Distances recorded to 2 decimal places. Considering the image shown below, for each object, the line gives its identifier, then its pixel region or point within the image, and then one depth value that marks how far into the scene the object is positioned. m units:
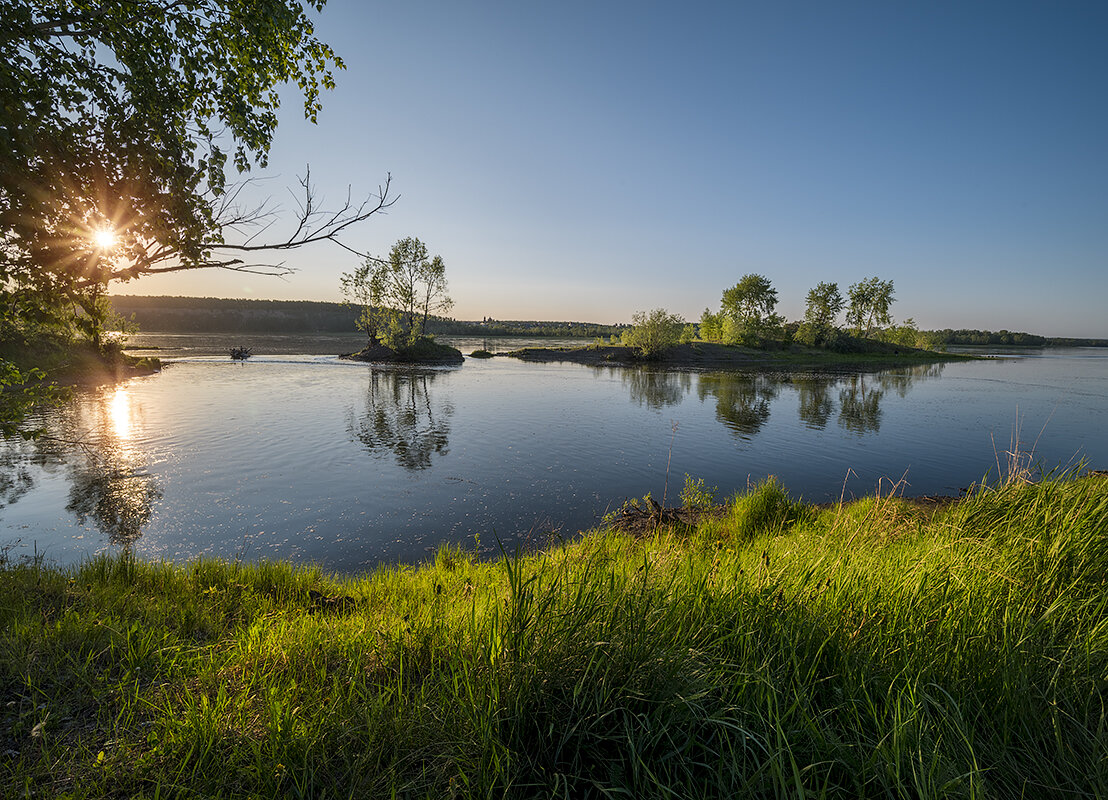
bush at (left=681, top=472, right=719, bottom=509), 9.10
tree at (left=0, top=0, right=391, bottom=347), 3.62
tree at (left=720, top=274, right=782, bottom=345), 77.12
